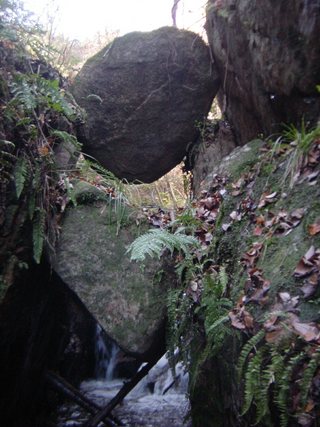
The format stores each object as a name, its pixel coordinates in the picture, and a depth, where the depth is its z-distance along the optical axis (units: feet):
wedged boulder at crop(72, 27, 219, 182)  21.88
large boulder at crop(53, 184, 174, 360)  12.79
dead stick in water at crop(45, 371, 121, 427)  16.16
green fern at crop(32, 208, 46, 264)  12.46
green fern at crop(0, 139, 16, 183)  12.52
